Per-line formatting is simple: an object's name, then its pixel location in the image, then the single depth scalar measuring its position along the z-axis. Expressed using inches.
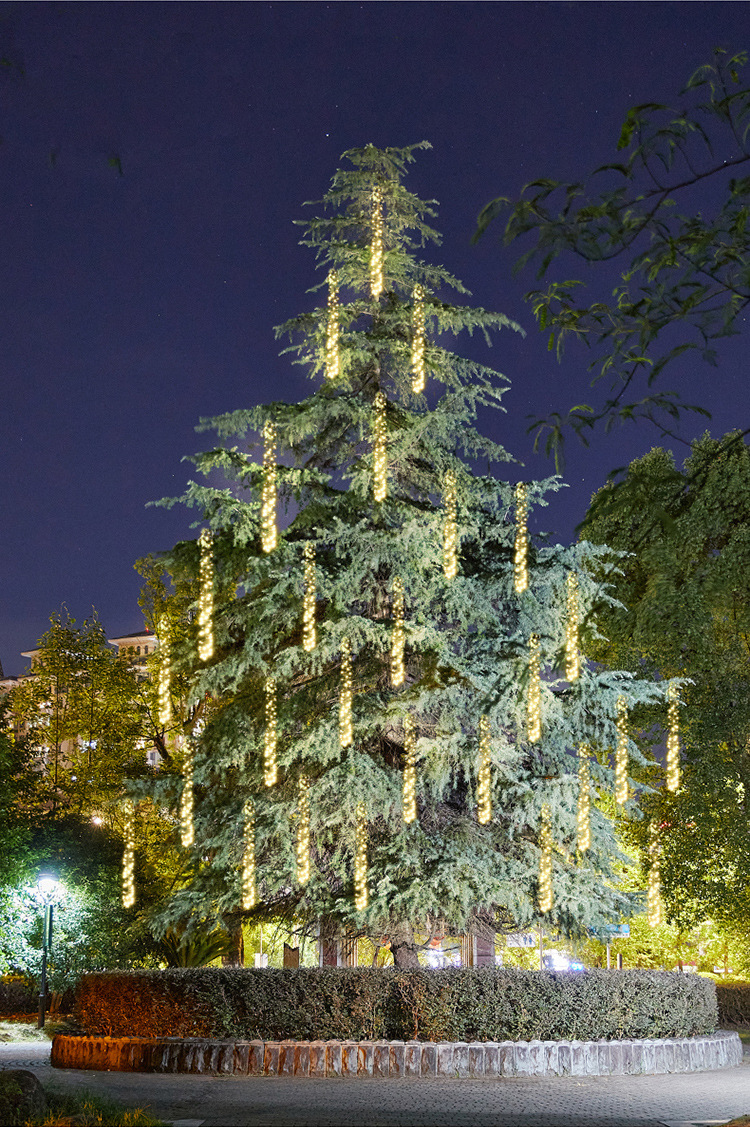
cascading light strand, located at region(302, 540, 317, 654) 608.7
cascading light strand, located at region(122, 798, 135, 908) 732.0
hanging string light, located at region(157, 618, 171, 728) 626.5
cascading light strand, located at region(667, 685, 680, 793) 642.8
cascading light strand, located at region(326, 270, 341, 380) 581.3
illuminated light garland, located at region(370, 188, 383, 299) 567.5
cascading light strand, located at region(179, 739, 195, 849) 647.8
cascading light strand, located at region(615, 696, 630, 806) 627.8
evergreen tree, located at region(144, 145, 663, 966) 605.3
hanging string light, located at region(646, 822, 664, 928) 642.8
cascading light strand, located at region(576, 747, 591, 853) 605.3
